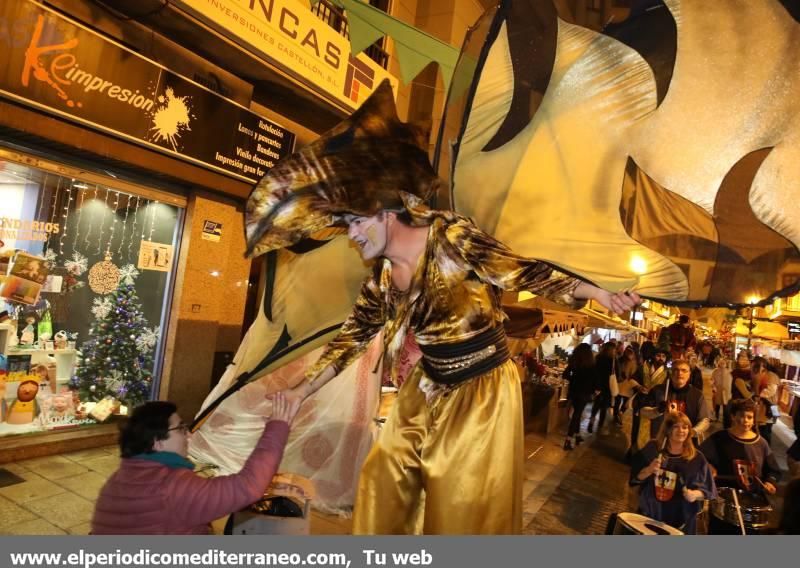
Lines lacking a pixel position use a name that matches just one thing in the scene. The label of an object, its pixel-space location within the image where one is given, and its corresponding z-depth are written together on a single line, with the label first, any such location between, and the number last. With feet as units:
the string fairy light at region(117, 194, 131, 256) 20.40
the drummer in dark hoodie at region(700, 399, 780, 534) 15.49
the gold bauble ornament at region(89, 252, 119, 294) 19.66
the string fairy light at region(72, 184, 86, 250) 18.88
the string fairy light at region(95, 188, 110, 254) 19.67
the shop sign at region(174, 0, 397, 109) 19.19
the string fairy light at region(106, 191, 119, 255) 20.04
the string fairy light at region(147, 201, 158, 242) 21.33
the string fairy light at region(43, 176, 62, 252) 18.07
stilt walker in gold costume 6.93
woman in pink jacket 6.47
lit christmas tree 19.95
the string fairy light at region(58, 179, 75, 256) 18.45
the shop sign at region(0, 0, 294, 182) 14.94
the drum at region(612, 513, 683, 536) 10.49
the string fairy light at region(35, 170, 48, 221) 17.67
